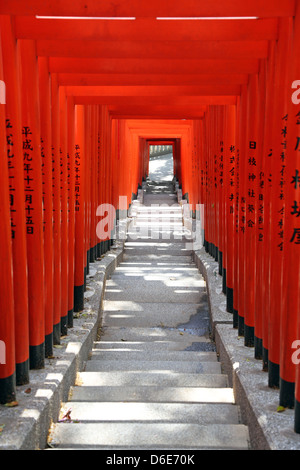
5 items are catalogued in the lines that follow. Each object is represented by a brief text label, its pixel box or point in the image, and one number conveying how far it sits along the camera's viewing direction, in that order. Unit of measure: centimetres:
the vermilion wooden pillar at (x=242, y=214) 539
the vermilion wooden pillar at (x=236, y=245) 575
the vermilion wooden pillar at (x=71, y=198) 589
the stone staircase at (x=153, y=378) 368
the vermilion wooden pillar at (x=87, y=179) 764
